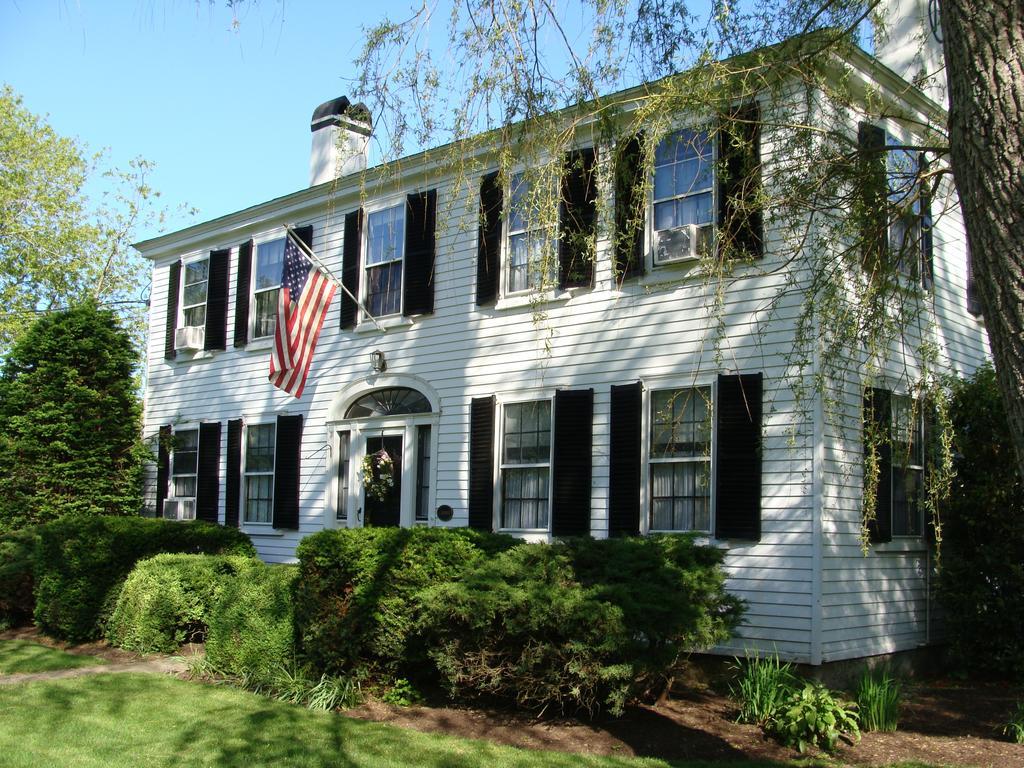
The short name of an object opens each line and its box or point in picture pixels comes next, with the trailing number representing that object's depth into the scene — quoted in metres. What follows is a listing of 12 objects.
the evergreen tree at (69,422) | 15.61
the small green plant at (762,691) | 7.74
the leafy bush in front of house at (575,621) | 7.25
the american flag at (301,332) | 13.27
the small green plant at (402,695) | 8.35
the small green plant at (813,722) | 7.23
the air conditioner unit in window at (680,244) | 10.26
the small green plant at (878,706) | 7.71
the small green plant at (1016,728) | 7.50
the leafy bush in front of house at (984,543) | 9.96
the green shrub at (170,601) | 10.91
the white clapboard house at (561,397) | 9.45
